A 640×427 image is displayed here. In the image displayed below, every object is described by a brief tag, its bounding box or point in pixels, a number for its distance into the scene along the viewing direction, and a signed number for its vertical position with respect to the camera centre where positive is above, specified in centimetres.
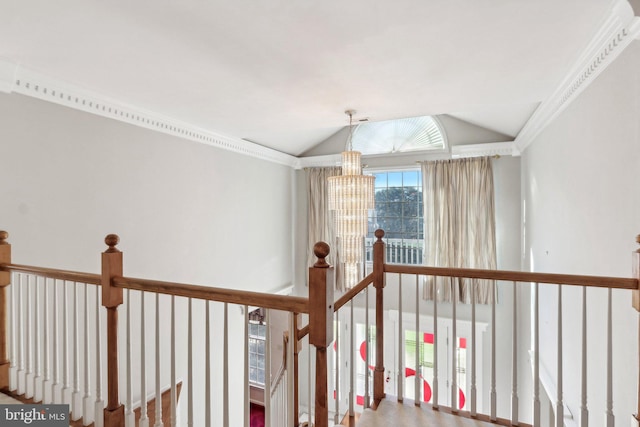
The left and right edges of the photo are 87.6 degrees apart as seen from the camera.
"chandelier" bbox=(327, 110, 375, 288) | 334 +14
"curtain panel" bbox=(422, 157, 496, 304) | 456 -7
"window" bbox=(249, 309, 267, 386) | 609 -246
